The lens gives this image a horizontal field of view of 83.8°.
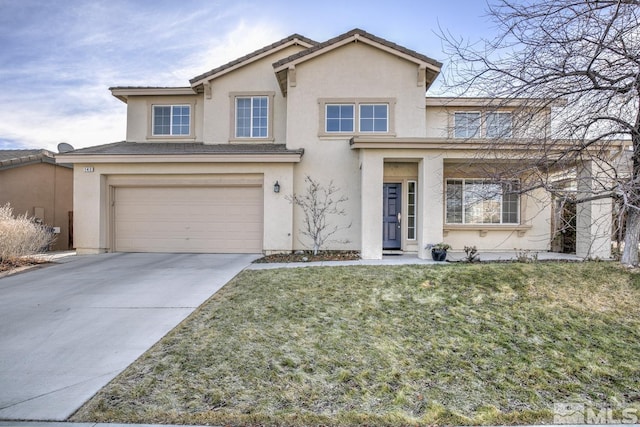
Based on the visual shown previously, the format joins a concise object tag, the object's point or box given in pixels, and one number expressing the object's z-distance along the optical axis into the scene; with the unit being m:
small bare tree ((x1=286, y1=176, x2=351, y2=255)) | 11.66
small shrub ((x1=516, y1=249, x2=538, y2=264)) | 9.66
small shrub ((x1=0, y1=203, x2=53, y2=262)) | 9.59
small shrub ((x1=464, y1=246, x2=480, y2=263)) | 9.68
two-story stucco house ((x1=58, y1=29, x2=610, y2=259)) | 11.55
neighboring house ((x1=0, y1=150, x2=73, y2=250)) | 13.64
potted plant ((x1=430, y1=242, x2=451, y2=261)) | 9.94
